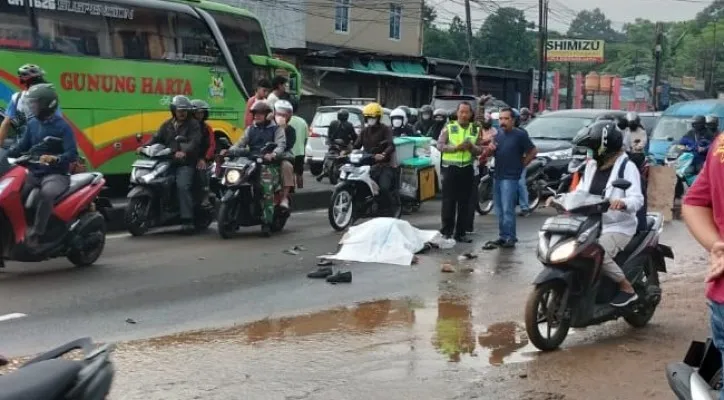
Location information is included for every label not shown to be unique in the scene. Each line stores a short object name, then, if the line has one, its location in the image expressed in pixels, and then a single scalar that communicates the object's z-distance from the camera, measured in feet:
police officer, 36.88
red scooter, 27.71
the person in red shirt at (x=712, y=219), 10.55
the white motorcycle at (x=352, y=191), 41.11
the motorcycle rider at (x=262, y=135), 39.11
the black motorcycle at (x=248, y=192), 37.78
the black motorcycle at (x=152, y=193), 37.78
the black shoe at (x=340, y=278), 29.40
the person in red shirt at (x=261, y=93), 46.73
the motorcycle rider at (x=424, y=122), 66.28
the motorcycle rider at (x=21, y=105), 32.09
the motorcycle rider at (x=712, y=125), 57.31
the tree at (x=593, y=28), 268.41
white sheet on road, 33.55
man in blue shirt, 37.35
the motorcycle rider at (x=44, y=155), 27.99
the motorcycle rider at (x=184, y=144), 38.47
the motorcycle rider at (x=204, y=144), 39.14
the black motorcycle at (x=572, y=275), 21.21
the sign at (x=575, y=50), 203.10
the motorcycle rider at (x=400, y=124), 55.47
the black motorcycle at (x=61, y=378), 8.57
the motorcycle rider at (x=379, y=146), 41.57
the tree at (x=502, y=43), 192.65
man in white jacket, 22.38
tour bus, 45.80
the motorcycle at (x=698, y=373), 11.40
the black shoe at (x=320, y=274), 30.09
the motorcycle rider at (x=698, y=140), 55.88
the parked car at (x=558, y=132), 58.65
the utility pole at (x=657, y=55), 148.97
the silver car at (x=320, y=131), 70.44
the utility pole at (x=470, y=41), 121.49
